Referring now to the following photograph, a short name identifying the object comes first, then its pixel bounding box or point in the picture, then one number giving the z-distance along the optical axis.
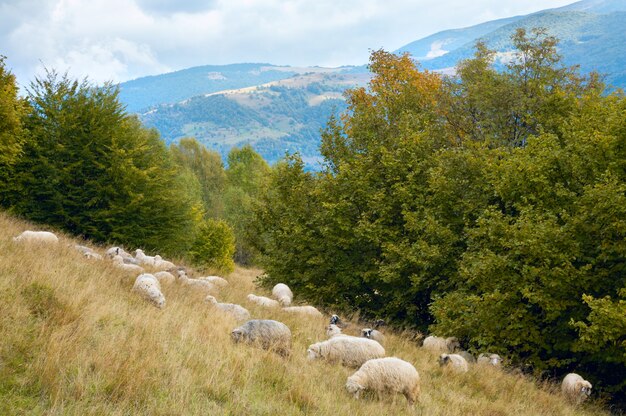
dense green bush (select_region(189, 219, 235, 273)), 49.12
